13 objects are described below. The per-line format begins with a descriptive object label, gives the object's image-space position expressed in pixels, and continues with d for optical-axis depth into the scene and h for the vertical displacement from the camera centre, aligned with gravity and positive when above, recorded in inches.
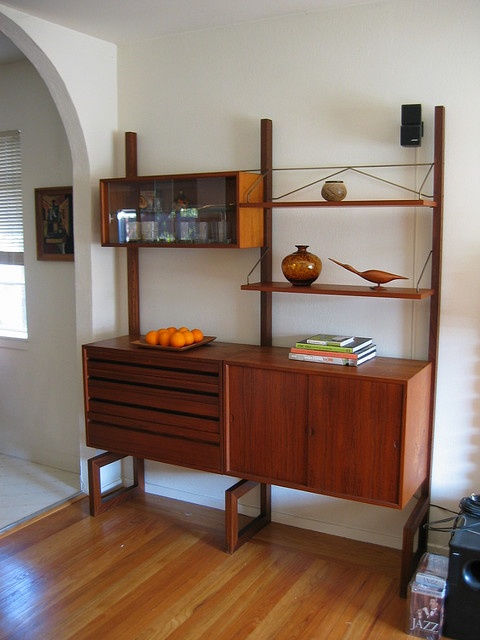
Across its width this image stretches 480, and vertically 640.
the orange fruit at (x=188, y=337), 125.4 -19.9
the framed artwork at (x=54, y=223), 156.6 +2.4
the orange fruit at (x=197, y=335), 127.3 -19.8
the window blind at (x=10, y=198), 165.5 +9.0
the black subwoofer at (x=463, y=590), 94.7 -51.5
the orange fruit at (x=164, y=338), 125.6 -20.0
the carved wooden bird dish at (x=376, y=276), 108.7 -7.2
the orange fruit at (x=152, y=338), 126.7 -20.2
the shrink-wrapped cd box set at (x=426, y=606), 95.2 -54.0
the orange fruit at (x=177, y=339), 123.6 -20.0
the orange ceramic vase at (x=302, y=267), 114.4 -6.0
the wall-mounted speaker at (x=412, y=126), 107.7 +17.4
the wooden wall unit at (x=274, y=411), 104.7 -30.9
